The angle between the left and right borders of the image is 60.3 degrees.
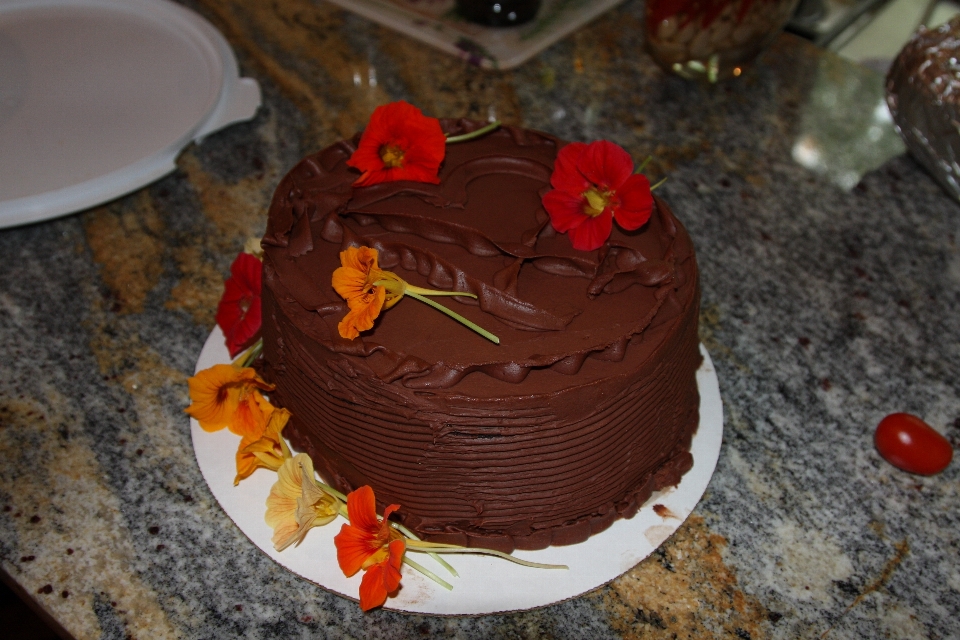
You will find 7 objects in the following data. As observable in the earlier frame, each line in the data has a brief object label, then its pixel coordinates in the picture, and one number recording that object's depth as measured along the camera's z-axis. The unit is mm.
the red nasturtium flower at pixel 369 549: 912
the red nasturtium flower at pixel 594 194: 997
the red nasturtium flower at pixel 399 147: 1068
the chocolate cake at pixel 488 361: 875
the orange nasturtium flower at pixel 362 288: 873
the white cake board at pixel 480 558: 959
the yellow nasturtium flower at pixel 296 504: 958
